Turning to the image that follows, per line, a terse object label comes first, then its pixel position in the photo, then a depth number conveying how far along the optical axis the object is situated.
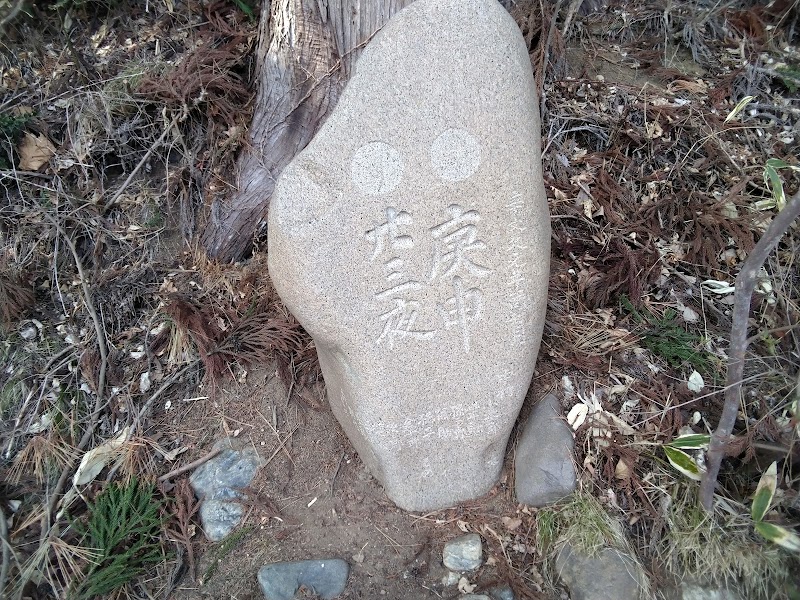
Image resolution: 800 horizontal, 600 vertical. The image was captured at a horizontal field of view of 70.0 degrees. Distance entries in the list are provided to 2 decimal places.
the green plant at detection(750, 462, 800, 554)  1.48
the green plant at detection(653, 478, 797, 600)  1.79
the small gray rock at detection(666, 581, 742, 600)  1.82
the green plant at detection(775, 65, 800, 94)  2.87
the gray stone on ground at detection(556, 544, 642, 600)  1.86
